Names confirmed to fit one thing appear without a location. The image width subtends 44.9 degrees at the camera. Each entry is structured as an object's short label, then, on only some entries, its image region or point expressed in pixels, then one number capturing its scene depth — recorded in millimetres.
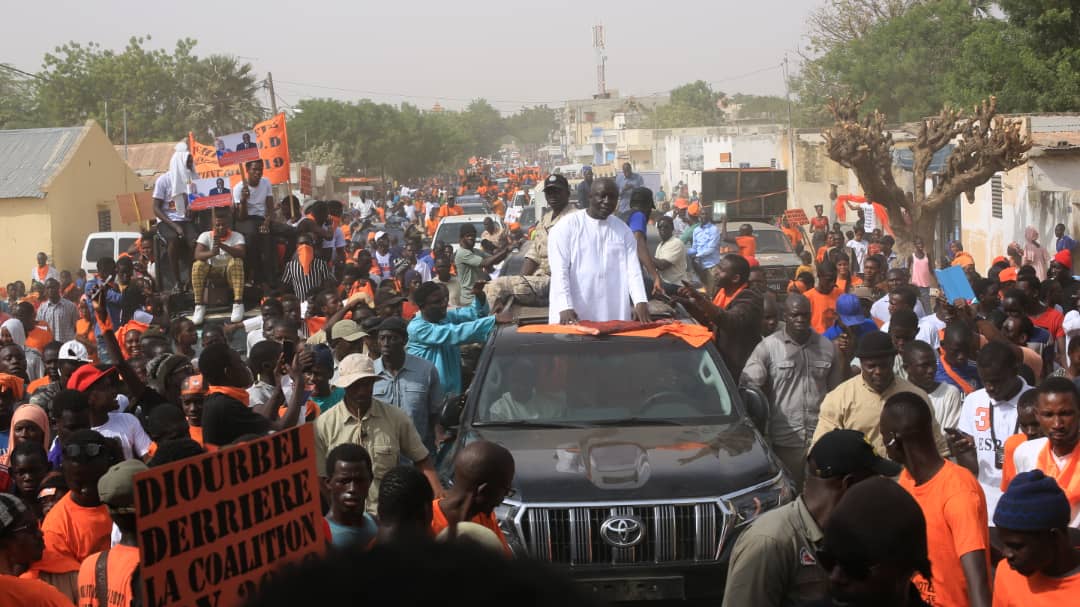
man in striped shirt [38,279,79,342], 14258
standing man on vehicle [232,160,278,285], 12539
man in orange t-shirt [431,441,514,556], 4879
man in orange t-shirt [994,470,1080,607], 3770
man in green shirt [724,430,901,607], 3902
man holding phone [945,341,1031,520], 6512
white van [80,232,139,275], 24969
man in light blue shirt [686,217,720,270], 18688
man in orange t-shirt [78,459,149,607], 4191
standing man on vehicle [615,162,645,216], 18547
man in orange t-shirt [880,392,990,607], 4391
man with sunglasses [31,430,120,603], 5074
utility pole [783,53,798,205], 44594
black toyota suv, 6340
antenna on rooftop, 141750
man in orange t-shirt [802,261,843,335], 11211
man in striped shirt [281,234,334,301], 12641
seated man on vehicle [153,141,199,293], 12336
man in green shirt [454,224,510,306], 13820
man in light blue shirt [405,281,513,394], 8911
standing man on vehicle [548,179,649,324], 8977
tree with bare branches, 19844
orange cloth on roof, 7797
